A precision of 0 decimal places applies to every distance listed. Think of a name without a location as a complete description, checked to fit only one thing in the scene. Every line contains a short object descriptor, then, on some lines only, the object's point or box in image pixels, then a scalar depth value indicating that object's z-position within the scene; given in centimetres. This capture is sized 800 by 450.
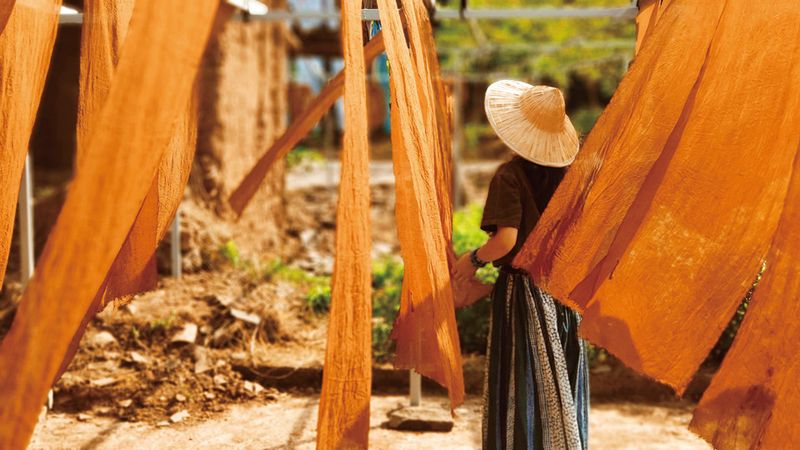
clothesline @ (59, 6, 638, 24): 345
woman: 261
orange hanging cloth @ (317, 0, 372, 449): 200
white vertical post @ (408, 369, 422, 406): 393
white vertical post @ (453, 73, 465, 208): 981
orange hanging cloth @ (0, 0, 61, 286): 229
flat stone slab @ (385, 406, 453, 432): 384
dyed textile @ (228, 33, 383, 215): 324
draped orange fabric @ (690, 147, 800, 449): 204
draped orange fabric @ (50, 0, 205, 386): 242
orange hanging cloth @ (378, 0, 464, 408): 224
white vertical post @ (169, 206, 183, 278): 512
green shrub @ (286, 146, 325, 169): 1319
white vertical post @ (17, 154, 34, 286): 388
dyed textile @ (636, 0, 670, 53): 281
